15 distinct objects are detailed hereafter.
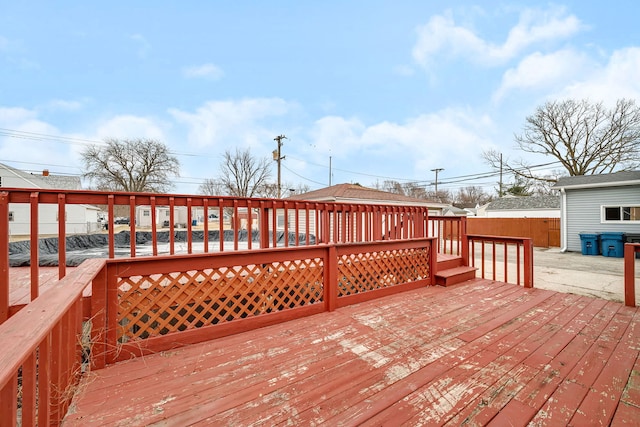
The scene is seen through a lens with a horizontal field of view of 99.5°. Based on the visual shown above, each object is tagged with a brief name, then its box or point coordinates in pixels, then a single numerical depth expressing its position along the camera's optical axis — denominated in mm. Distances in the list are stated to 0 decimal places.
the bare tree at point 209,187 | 29991
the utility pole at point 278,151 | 18358
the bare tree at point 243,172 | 23734
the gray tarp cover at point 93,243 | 4695
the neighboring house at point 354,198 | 12484
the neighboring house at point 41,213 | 17516
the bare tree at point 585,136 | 16062
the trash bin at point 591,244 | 10656
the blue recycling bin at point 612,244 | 10070
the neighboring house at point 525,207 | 18375
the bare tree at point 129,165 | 21766
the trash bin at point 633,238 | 9745
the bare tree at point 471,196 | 41219
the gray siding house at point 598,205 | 10320
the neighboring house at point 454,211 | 32700
